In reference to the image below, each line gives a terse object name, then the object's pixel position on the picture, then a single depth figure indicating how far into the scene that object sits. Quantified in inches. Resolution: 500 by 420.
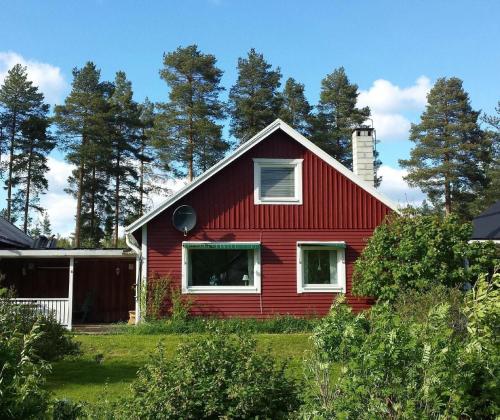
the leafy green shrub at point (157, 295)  614.5
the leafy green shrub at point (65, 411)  179.8
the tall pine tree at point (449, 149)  1568.7
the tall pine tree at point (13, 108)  1534.2
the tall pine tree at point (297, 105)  1617.9
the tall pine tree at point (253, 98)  1525.6
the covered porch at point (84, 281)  781.9
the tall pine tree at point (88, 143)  1454.2
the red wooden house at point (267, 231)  629.9
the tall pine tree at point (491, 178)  1535.4
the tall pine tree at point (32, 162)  1526.8
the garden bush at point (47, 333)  341.4
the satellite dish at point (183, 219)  626.2
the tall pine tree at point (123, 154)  1529.3
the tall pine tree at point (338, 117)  1600.6
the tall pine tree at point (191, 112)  1454.2
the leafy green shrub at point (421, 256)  560.7
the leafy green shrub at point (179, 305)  606.5
